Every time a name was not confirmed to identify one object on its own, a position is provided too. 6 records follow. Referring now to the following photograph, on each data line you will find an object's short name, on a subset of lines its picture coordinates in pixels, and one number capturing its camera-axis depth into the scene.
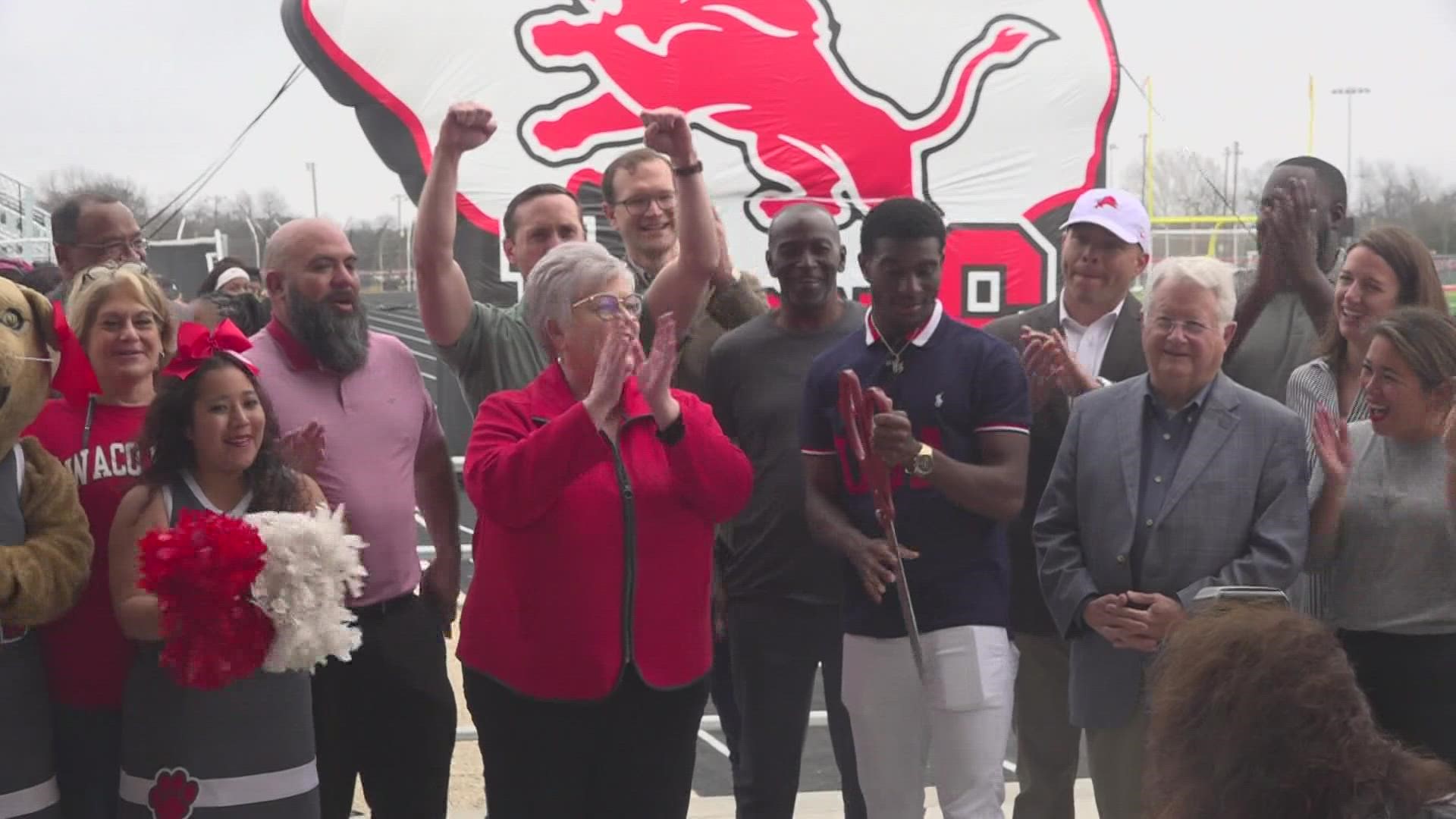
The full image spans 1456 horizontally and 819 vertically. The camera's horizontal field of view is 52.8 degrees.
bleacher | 11.00
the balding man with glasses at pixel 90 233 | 4.31
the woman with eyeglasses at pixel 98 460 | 3.11
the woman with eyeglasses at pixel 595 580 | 2.94
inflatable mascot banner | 7.28
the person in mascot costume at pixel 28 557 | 2.93
